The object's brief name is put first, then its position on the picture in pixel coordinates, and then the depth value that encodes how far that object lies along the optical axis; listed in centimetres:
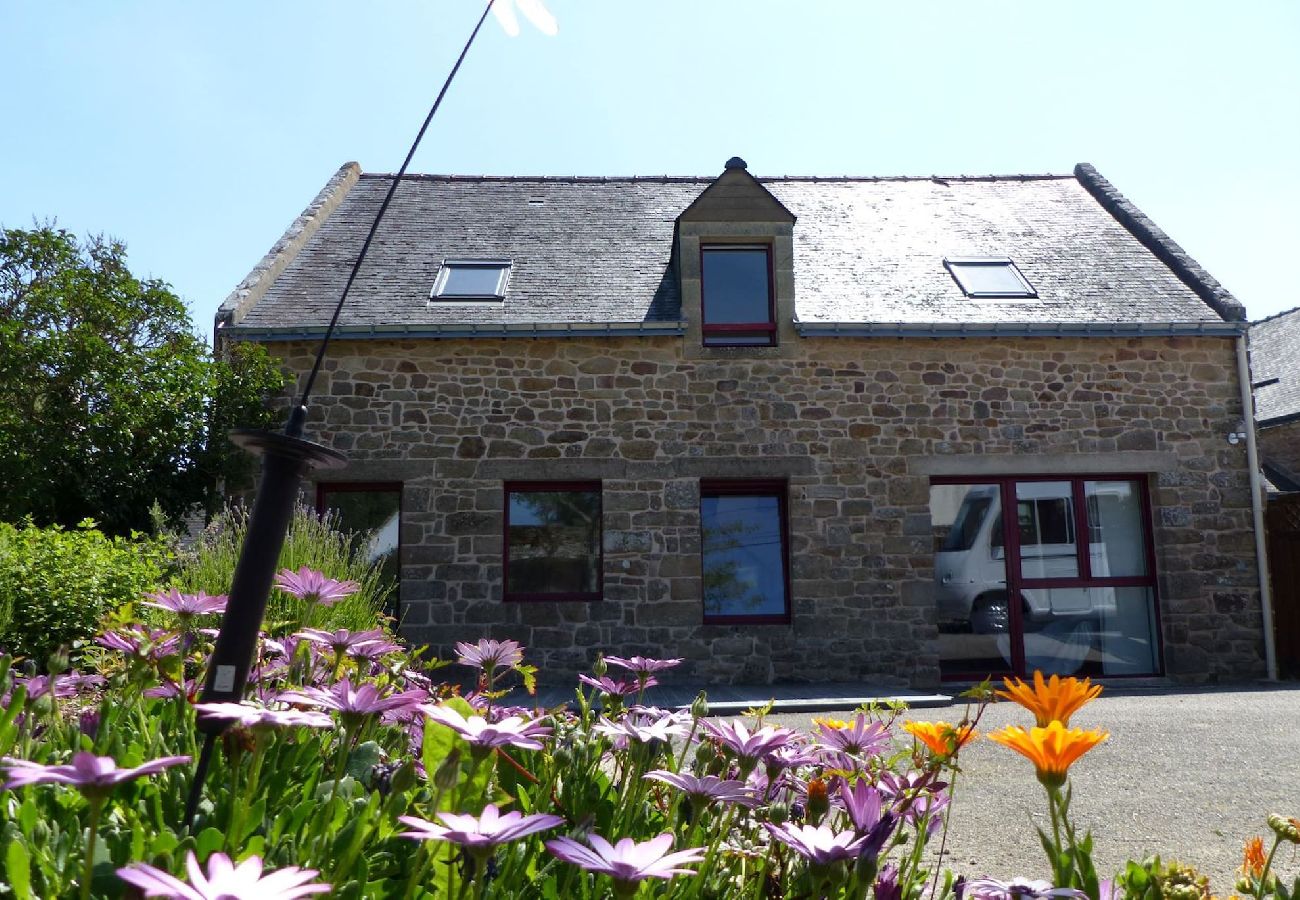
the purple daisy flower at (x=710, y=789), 123
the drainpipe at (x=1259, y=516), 909
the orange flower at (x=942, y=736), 141
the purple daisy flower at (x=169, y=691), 167
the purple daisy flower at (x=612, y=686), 184
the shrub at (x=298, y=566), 415
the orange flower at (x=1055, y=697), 126
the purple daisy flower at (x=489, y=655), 194
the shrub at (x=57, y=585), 494
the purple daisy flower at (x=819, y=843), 110
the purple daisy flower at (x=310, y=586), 172
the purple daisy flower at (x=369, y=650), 165
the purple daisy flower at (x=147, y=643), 164
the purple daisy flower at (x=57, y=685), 156
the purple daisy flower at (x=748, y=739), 136
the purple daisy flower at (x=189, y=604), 174
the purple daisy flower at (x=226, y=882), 70
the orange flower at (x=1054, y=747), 115
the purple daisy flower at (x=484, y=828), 88
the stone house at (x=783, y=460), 877
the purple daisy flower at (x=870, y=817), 111
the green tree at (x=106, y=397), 792
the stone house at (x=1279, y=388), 1573
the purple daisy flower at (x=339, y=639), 160
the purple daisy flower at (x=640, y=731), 139
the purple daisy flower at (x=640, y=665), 197
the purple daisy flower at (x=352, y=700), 125
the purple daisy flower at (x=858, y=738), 156
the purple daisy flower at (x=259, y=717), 107
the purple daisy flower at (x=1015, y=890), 107
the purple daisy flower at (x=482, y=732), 109
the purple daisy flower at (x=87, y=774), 85
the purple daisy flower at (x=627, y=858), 88
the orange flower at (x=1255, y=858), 126
